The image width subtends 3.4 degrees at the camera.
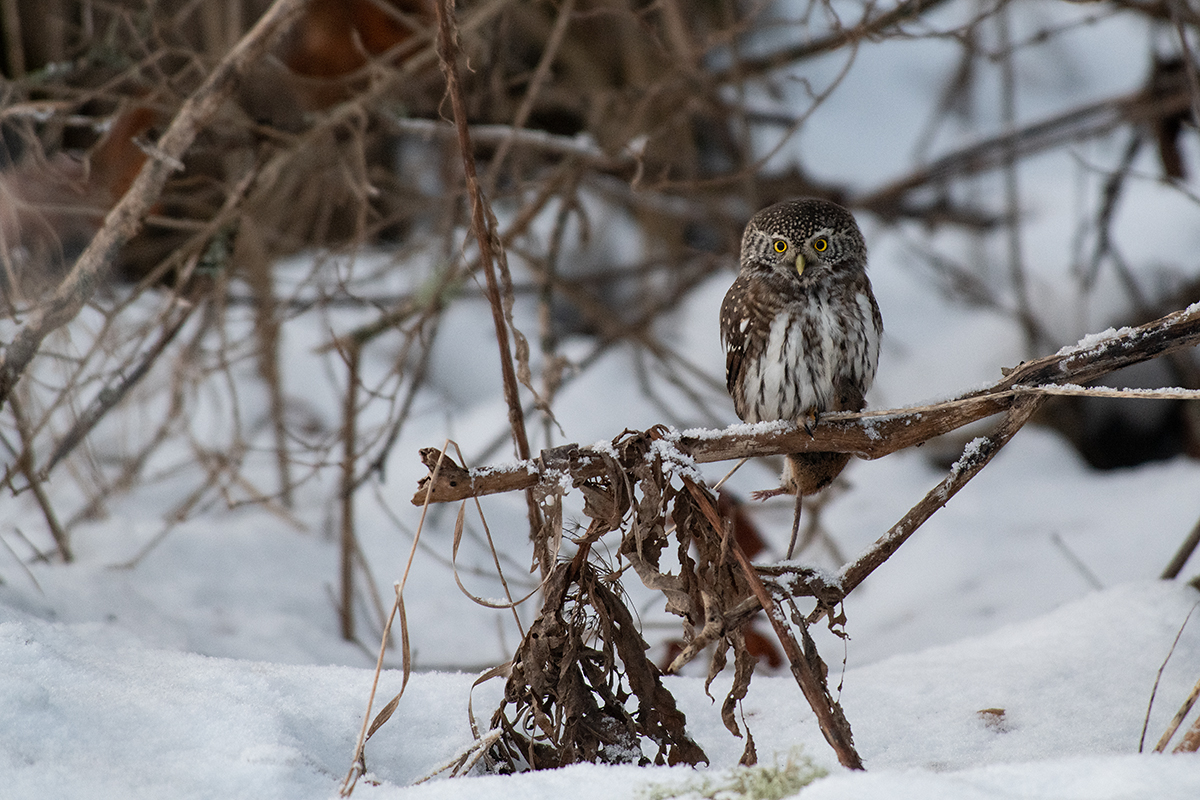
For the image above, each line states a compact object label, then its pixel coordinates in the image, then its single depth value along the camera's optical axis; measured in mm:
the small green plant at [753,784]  10912
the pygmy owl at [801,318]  11148
